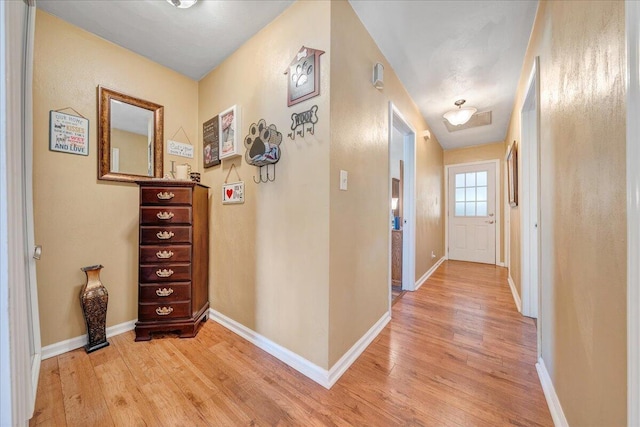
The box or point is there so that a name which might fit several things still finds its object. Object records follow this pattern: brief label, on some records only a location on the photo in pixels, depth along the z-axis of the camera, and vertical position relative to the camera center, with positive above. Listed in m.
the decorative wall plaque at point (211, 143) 2.15 +0.70
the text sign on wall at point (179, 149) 2.21 +0.66
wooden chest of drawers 1.79 -0.37
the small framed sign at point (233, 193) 1.90 +0.18
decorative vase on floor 1.65 -0.68
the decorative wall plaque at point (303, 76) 1.40 +0.89
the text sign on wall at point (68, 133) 1.63 +0.61
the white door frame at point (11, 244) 0.60 -0.08
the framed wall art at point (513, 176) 2.66 +0.45
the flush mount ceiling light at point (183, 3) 1.48 +1.40
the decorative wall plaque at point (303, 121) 1.42 +0.60
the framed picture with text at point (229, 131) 1.91 +0.73
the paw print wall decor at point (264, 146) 1.57 +0.48
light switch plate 1.45 +0.22
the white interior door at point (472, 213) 4.49 -0.02
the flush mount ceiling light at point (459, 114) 2.73 +1.20
